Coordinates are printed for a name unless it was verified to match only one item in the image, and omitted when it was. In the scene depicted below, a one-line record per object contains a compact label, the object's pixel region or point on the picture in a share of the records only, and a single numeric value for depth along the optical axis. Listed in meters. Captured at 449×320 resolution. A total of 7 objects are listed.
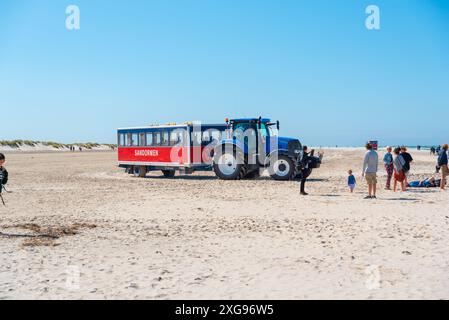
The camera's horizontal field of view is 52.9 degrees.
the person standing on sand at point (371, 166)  11.94
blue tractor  17.77
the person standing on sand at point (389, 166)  14.59
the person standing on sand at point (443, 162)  14.34
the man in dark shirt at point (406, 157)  14.14
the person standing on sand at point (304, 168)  13.10
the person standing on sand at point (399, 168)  13.71
